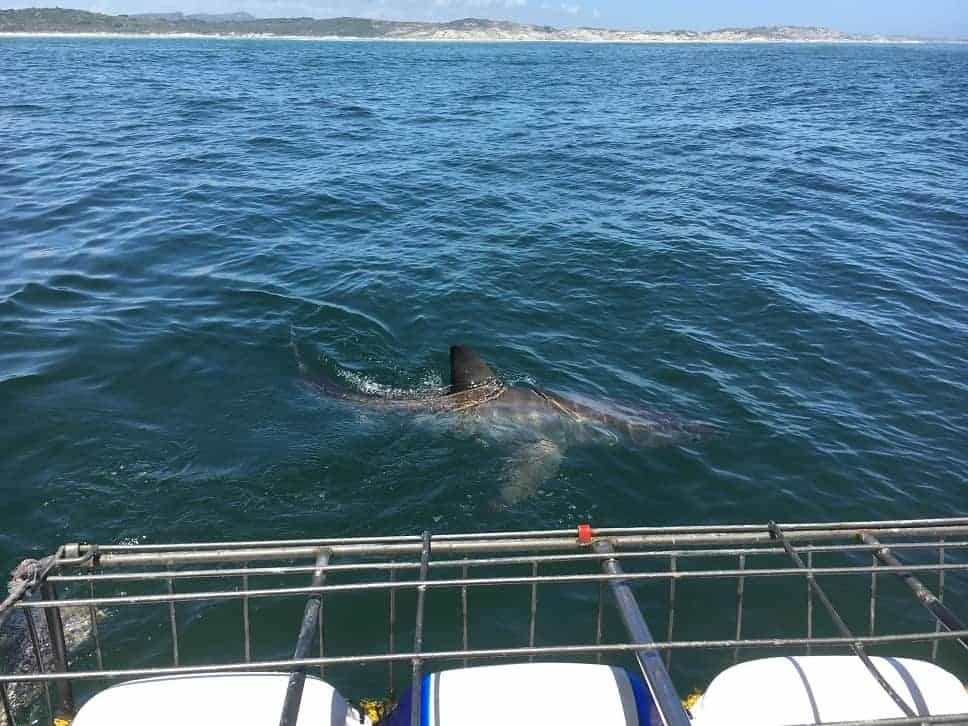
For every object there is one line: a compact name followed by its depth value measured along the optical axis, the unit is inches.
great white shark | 378.6
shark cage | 130.4
